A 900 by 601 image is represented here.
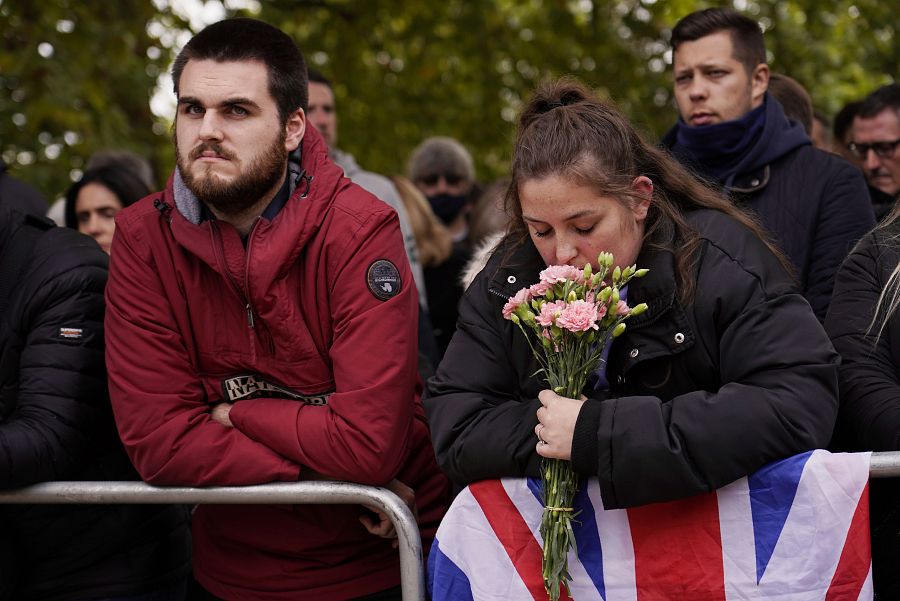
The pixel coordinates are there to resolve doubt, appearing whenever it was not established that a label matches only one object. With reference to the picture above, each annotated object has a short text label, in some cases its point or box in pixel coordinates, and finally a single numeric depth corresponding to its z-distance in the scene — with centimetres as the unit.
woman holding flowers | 255
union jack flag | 257
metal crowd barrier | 289
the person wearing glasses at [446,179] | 696
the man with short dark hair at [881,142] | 489
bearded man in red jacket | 311
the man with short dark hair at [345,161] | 548
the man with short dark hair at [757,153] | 398
